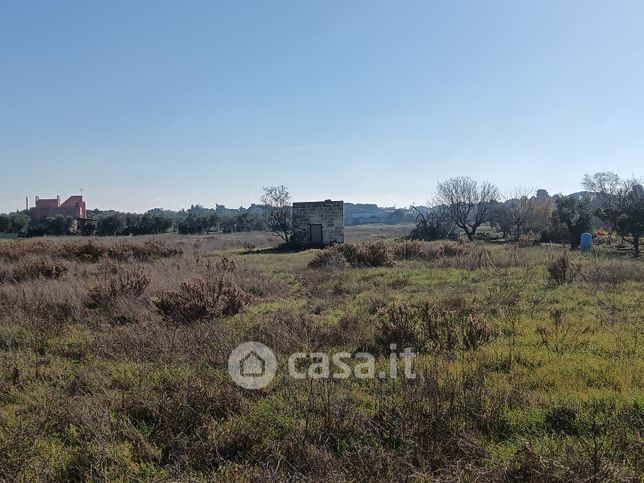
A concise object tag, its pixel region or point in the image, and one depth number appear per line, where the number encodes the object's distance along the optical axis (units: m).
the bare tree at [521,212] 42.97
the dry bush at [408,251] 18.81
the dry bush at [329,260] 15.98
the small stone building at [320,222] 31.58
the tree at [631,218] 24.41
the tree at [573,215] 29.67
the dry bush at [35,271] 11.66
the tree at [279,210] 36.59
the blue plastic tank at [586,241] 24.35
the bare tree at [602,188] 51.16
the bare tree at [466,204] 42.44
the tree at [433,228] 37.56
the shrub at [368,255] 16.86
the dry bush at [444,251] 18.52
